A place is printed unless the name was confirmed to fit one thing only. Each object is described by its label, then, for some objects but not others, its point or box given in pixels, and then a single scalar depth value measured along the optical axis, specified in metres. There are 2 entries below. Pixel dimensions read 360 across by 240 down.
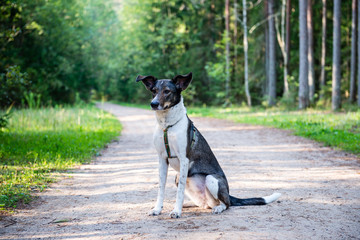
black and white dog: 4.59
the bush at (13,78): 10.12
